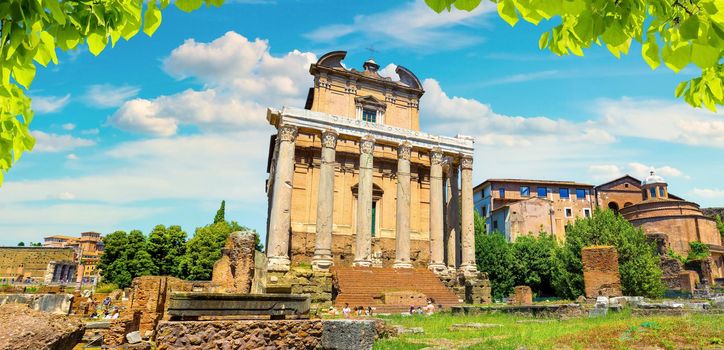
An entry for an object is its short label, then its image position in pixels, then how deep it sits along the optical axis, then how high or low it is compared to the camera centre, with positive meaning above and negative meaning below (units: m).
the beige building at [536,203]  52.62 +9.48
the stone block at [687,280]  38.28 +0.56
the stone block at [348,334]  7.52 -0.95
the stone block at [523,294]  27.05 -0.73
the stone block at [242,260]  16.39 +0.49
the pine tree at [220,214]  54.34 +7.08
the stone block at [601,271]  18.52 +0.53
